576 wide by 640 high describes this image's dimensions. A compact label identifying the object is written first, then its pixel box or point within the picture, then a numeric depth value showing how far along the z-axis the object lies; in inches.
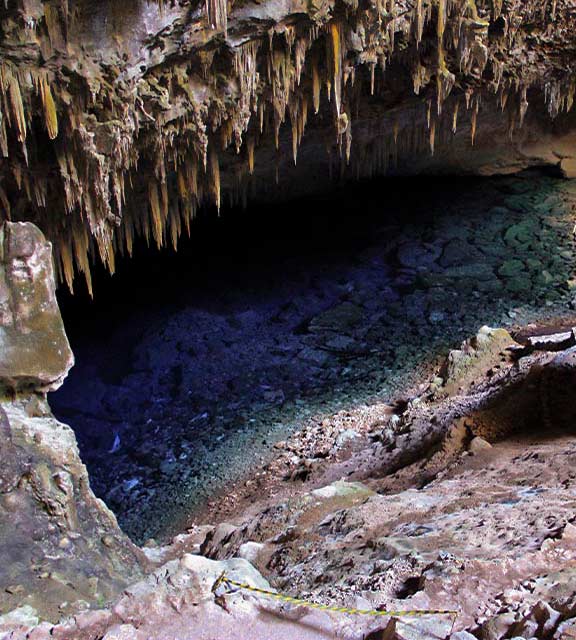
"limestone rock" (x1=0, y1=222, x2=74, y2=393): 159.3
